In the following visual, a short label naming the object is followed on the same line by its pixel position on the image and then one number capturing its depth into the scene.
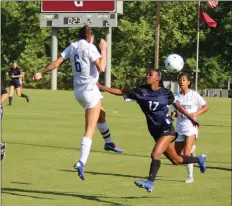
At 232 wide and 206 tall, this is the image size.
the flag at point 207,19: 46.34
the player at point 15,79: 36.75
